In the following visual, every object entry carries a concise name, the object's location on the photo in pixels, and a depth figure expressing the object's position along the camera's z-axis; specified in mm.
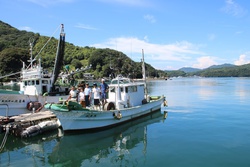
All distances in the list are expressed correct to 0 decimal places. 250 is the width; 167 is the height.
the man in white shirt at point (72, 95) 16692
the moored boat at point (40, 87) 21562
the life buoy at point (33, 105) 21409
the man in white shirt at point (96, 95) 17903
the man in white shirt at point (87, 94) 17733
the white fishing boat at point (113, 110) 15539
